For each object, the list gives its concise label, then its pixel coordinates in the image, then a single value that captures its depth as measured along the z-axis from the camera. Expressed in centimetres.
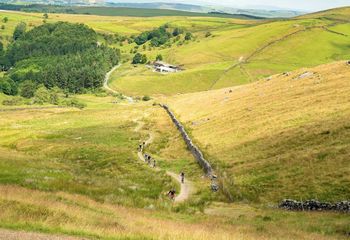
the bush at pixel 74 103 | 17538
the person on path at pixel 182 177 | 5538
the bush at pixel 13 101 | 18389
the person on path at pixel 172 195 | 4559
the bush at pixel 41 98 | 19120
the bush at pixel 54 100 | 19242
